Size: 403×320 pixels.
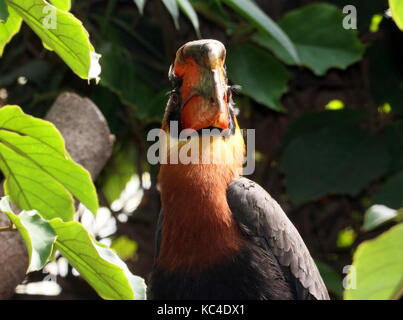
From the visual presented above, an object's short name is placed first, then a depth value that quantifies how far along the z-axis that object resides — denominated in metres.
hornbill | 2.28
